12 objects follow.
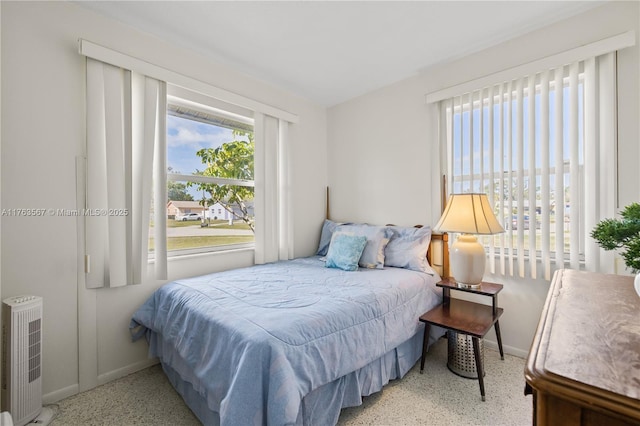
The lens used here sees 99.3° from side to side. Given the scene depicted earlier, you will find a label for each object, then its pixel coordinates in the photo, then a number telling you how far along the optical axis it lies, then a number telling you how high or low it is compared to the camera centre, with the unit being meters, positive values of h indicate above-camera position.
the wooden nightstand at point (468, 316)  1.76 -0.77
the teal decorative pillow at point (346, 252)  2.50 -0.38
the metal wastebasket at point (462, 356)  1.95 -1.06
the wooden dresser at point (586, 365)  0.40 -0.26
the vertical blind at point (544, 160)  1.86 +0.39
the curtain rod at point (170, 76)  1.82 +1.08
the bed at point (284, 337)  1.15 -0.68
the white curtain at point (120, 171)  1.85 +0.30
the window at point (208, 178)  2.43 +0.33
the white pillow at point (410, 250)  2.47 -0.36
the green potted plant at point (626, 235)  0.71 -0.07
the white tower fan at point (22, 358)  1.49 -0.82
